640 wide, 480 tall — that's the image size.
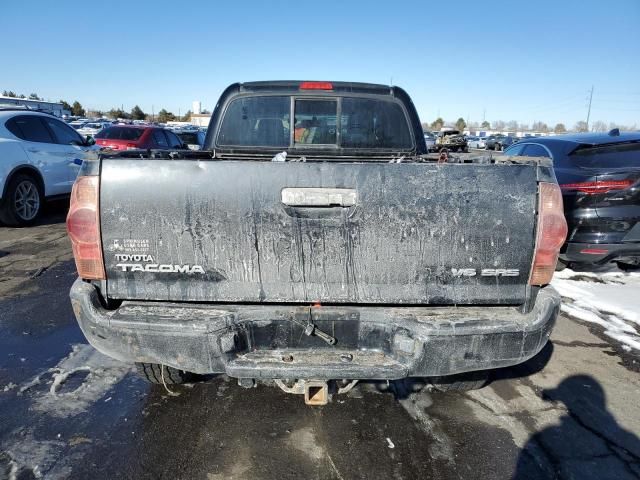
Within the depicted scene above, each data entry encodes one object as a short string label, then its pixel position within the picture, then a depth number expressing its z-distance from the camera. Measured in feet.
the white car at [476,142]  141.63
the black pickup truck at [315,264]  7.16
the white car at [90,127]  110.43
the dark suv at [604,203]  16.51
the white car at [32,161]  24.40
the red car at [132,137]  40.01
